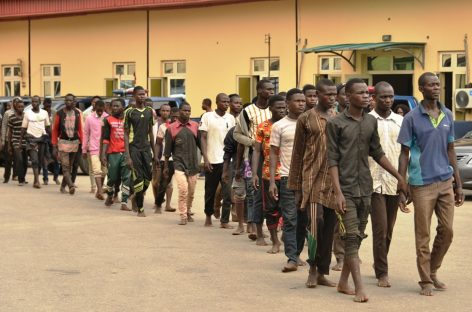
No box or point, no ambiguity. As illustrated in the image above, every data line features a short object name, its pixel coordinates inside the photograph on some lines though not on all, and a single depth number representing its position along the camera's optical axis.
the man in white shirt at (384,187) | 10.92
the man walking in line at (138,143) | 17.56
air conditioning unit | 28.70
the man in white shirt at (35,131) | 23.97
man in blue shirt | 10.45
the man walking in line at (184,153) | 16.53
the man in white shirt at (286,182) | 11.79
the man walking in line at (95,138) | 21.06
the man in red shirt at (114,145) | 18.98
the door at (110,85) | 39.66
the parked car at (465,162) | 20.41
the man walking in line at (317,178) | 10.55
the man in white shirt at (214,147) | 16.22
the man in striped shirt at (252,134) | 13.86
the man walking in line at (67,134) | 22.06
